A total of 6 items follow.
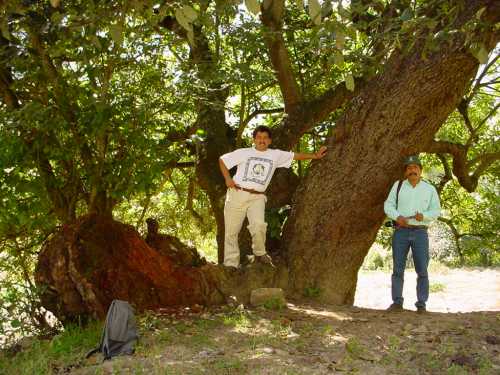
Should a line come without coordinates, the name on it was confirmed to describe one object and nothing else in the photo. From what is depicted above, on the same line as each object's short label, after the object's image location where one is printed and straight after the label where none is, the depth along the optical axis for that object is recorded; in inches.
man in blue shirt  229.0
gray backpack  181.5
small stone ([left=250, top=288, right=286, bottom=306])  235.0
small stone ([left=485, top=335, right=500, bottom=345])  191.3
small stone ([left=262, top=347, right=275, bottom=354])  180.7
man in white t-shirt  245.3
